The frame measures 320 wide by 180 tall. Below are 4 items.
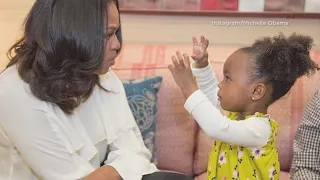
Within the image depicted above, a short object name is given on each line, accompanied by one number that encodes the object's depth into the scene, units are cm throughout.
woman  123
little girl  135
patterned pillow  185
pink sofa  191
